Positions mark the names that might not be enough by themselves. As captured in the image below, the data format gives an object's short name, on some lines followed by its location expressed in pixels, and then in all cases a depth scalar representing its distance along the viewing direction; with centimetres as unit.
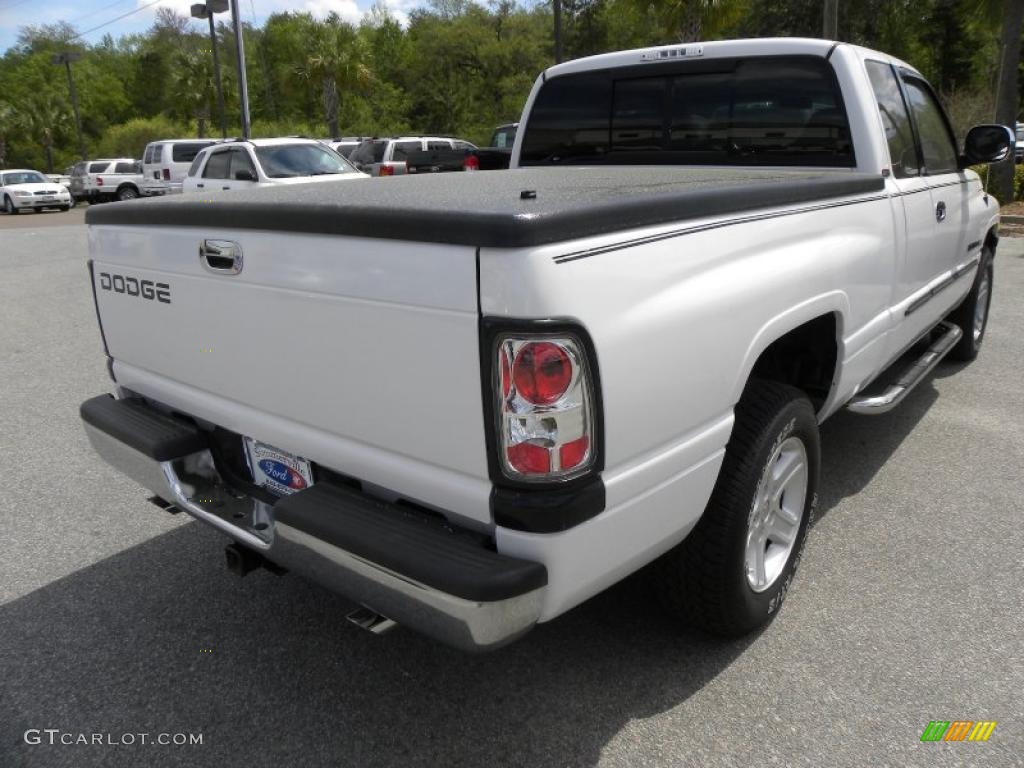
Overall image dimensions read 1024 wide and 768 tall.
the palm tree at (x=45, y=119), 6250
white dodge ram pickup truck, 182
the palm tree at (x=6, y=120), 6184
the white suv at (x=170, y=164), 2320
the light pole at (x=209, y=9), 2522
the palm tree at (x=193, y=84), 4697
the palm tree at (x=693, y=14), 2188
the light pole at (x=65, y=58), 4214
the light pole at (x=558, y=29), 2392
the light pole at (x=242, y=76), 2188
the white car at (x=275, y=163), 1455
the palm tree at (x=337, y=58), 3672
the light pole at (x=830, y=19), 1488
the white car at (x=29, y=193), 2778
